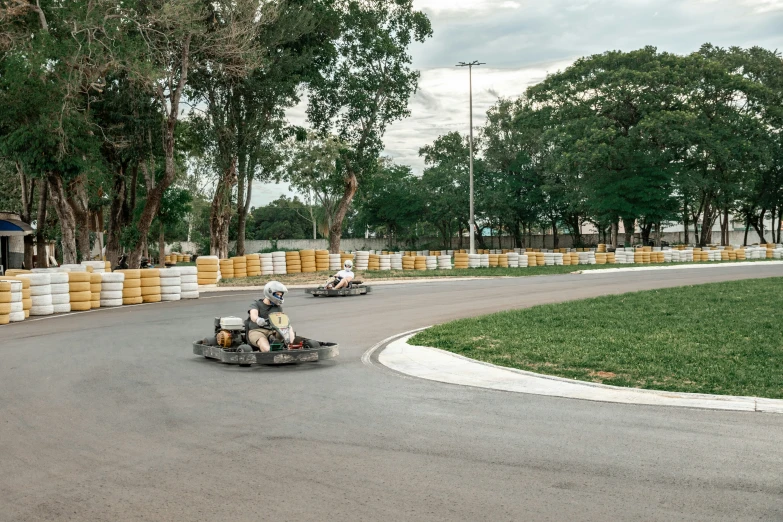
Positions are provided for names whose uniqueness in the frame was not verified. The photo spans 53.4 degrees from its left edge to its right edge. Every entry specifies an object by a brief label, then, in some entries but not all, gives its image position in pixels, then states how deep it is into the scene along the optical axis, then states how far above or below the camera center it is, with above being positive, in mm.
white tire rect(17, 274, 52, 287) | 19552 -684
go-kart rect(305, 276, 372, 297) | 23016 -1373
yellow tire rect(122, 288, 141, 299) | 22569 -1239
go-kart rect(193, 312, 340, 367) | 10867 -1468
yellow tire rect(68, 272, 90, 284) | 20734 -697
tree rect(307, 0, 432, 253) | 45969 +9546
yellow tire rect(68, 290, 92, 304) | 20719 -1220
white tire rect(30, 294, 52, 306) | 19578 -1207
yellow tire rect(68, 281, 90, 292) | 20688 -937
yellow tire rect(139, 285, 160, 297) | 23156 -1221
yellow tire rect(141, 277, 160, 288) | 23188 -982
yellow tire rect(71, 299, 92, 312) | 20750 -1473
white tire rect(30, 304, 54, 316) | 19562 -1457
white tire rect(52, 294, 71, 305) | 20109 -1229
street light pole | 46094 +10414
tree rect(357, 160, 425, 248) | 78438 +4159
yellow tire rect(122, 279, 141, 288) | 22625 -975
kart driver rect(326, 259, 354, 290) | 23203 -1043
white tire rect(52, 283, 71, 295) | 20098 -949
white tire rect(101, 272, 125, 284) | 21875 -755
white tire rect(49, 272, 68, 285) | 20062 -667
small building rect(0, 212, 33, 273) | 38875 +785
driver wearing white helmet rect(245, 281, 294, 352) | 11102 -1003
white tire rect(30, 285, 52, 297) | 19564 -952
